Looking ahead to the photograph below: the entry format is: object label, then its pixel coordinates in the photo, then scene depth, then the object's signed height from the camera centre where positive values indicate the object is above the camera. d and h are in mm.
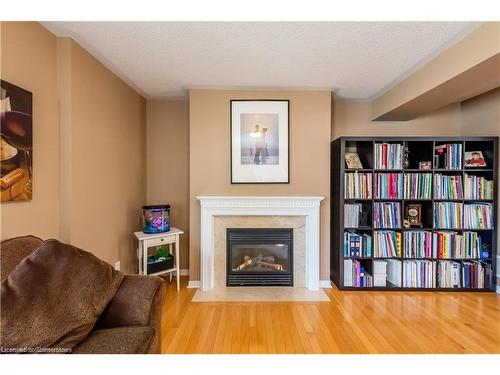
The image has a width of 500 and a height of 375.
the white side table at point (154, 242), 2605 -612
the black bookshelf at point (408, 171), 2783 +151
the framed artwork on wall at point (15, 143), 1362 +261
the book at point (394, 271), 2877 -1020
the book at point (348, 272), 2875 -1009
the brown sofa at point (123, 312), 1139 -690
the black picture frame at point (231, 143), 2906 +518
